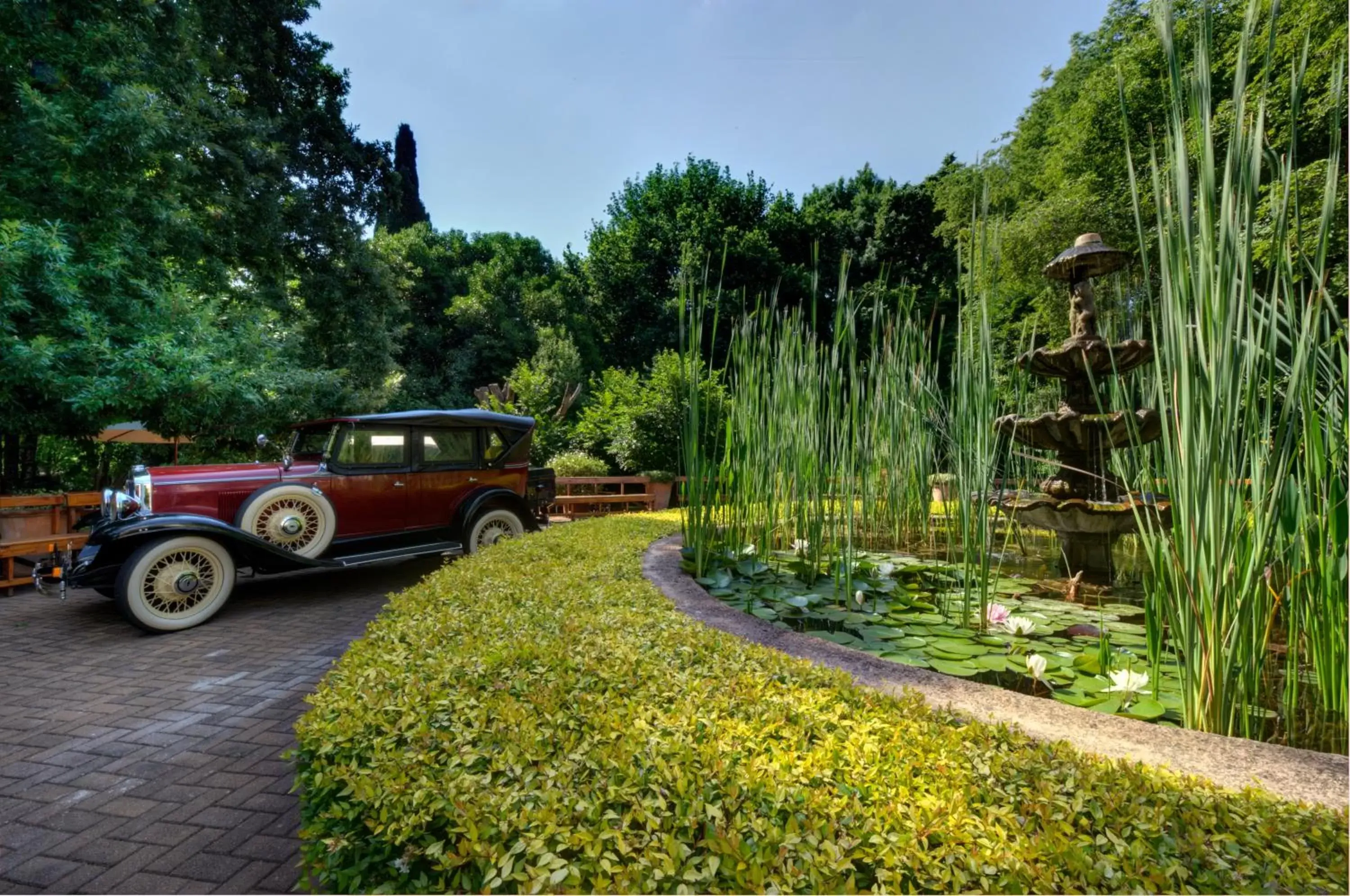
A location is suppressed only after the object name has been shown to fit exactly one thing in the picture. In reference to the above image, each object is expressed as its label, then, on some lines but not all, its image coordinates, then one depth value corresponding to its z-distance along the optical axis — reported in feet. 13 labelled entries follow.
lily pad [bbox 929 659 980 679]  5.77
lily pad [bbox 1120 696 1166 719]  4.62
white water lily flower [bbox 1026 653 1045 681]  5.07
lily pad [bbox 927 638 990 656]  6.34
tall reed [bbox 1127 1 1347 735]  3.73
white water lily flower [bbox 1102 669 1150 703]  4.76
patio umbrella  18.05
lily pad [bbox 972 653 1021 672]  5.78
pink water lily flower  6.74
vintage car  10.84
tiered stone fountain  9.21
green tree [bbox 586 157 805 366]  51.90
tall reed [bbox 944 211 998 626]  6.64
